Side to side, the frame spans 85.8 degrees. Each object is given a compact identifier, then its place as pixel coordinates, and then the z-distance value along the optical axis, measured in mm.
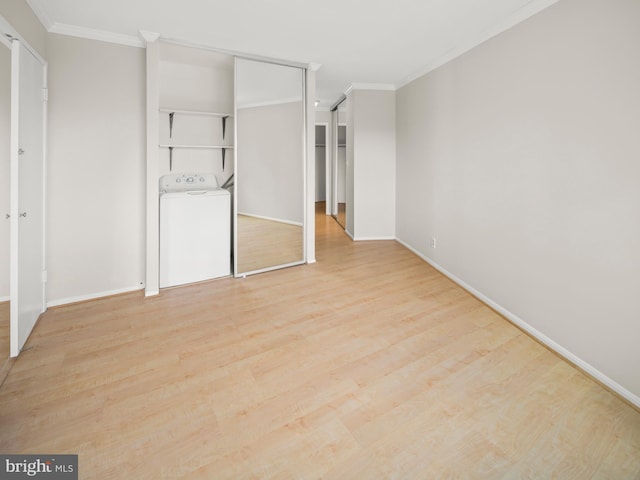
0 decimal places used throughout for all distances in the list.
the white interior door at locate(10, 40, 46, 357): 2266
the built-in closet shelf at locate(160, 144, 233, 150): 3736
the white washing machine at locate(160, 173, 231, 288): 3602
